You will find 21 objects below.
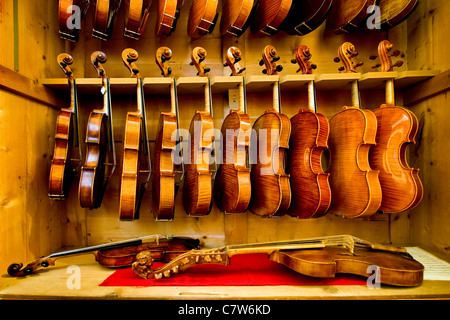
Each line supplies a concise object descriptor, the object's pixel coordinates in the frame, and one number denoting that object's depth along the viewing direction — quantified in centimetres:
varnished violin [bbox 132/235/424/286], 125
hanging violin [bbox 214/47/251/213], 146
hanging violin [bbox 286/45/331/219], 145
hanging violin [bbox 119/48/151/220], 143
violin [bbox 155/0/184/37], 159
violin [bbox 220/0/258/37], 162
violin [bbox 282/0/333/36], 167
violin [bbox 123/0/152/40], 159
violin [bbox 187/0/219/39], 160
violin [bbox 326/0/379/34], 166
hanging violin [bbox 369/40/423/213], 145
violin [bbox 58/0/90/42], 157
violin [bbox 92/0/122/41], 157
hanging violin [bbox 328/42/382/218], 143
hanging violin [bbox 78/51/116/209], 147
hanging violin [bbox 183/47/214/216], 146
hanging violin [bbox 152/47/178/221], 145
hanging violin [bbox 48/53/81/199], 149
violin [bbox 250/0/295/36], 162
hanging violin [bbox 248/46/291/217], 146
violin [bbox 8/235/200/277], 141
